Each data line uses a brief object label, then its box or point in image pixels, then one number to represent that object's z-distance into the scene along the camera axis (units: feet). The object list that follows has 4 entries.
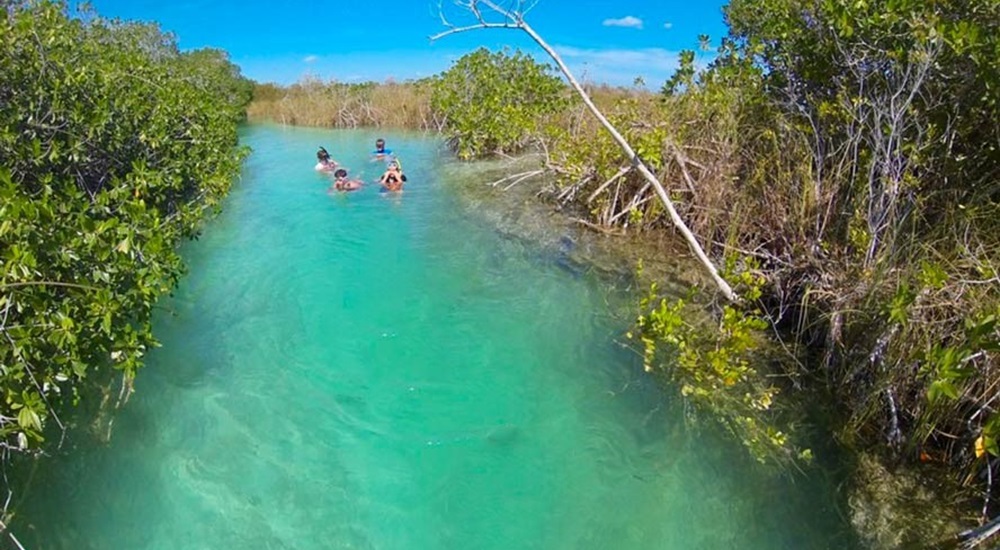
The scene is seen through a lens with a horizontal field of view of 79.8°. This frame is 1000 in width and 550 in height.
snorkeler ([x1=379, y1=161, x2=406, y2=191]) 45.04
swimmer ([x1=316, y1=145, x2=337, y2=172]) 51.78
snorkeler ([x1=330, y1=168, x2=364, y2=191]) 45.24
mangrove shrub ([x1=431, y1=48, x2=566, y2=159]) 51.60
